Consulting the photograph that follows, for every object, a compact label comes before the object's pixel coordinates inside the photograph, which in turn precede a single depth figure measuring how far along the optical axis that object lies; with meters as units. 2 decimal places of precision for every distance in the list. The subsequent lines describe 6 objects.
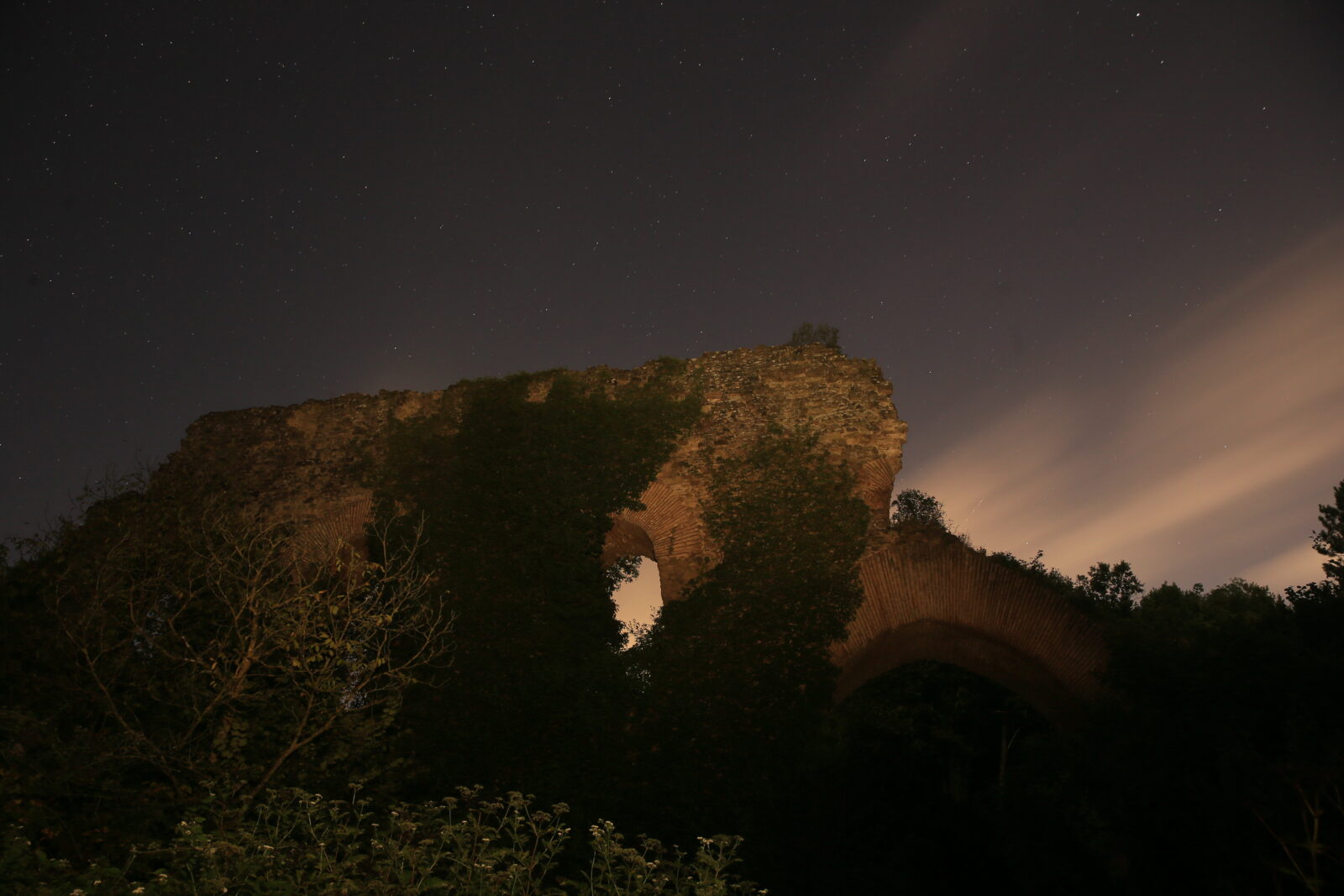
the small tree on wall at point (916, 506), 24.72
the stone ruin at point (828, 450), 9.41
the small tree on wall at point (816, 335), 24.16
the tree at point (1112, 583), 23.89
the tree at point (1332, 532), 18.95
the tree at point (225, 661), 6.28
